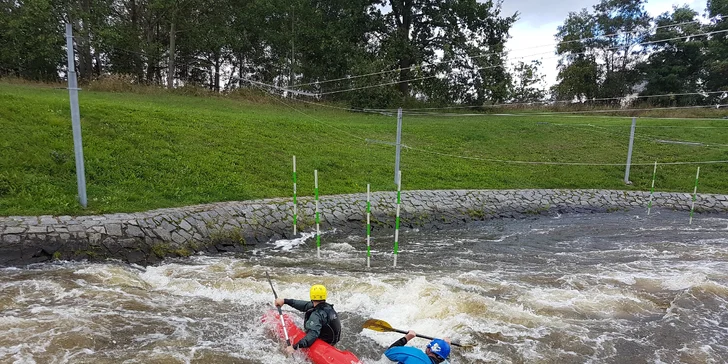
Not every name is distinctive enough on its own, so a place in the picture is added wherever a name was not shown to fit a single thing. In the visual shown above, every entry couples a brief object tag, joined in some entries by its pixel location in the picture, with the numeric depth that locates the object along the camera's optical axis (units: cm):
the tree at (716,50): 3444
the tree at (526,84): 3003
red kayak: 495
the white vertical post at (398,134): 1291
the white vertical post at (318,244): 895
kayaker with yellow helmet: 521
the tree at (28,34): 2184
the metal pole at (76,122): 811
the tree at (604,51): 3483
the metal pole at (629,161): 1663
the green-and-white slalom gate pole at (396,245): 844
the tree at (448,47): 2883
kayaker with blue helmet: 475
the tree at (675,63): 3431
